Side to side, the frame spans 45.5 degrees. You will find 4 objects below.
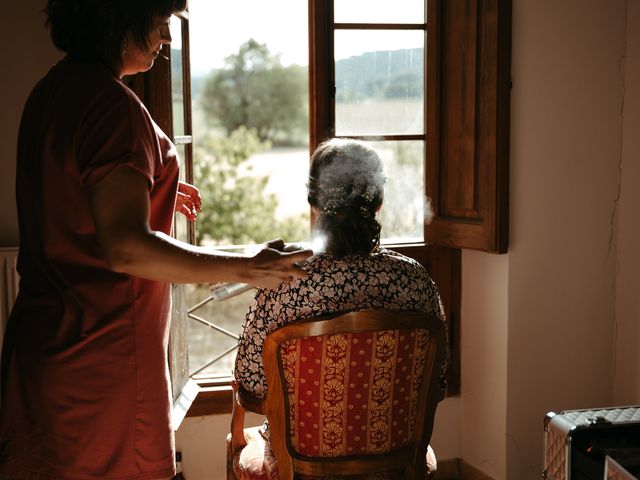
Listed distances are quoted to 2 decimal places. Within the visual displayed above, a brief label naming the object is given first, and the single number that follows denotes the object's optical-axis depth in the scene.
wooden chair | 1.62
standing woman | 1.16
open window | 2.38
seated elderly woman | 1.74
